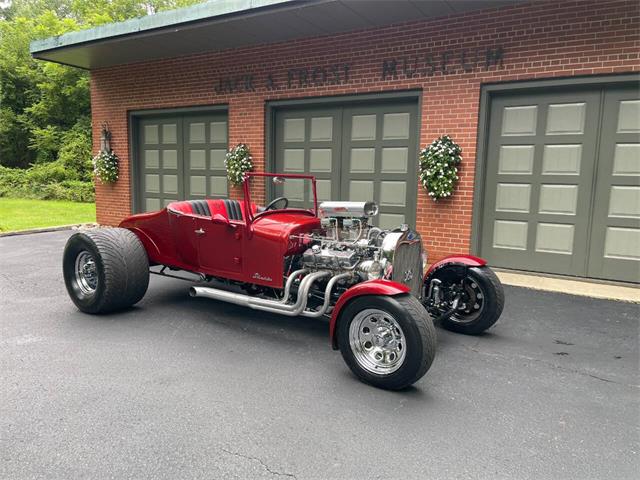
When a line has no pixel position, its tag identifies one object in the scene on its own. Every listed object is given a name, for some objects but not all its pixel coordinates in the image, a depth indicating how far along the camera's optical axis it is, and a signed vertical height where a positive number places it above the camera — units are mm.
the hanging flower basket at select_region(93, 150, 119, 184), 10859 +177
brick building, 6254 +1256
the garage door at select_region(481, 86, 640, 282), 6227 +44
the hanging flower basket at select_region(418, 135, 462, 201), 6949 +265
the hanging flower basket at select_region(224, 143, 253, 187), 8883 +291
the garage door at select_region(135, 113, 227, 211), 9750 +366
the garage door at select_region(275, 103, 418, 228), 7746 +478
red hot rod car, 3398 -864
